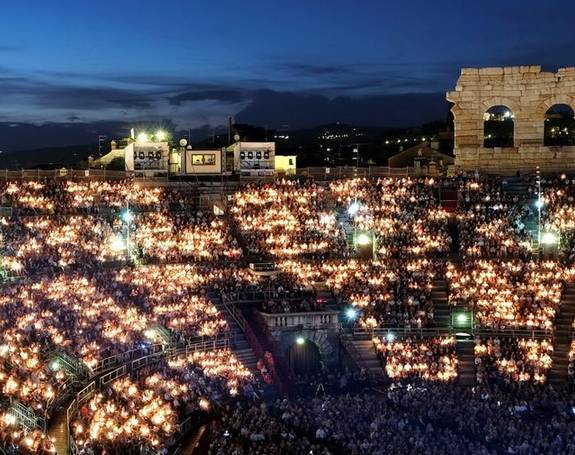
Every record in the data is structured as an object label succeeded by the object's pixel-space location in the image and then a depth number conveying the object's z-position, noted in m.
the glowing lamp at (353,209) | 53.81
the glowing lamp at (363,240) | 52.19
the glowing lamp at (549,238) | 50.88
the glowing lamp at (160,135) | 67.99
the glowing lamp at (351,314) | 46.06
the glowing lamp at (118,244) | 49.62
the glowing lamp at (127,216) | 51.03
